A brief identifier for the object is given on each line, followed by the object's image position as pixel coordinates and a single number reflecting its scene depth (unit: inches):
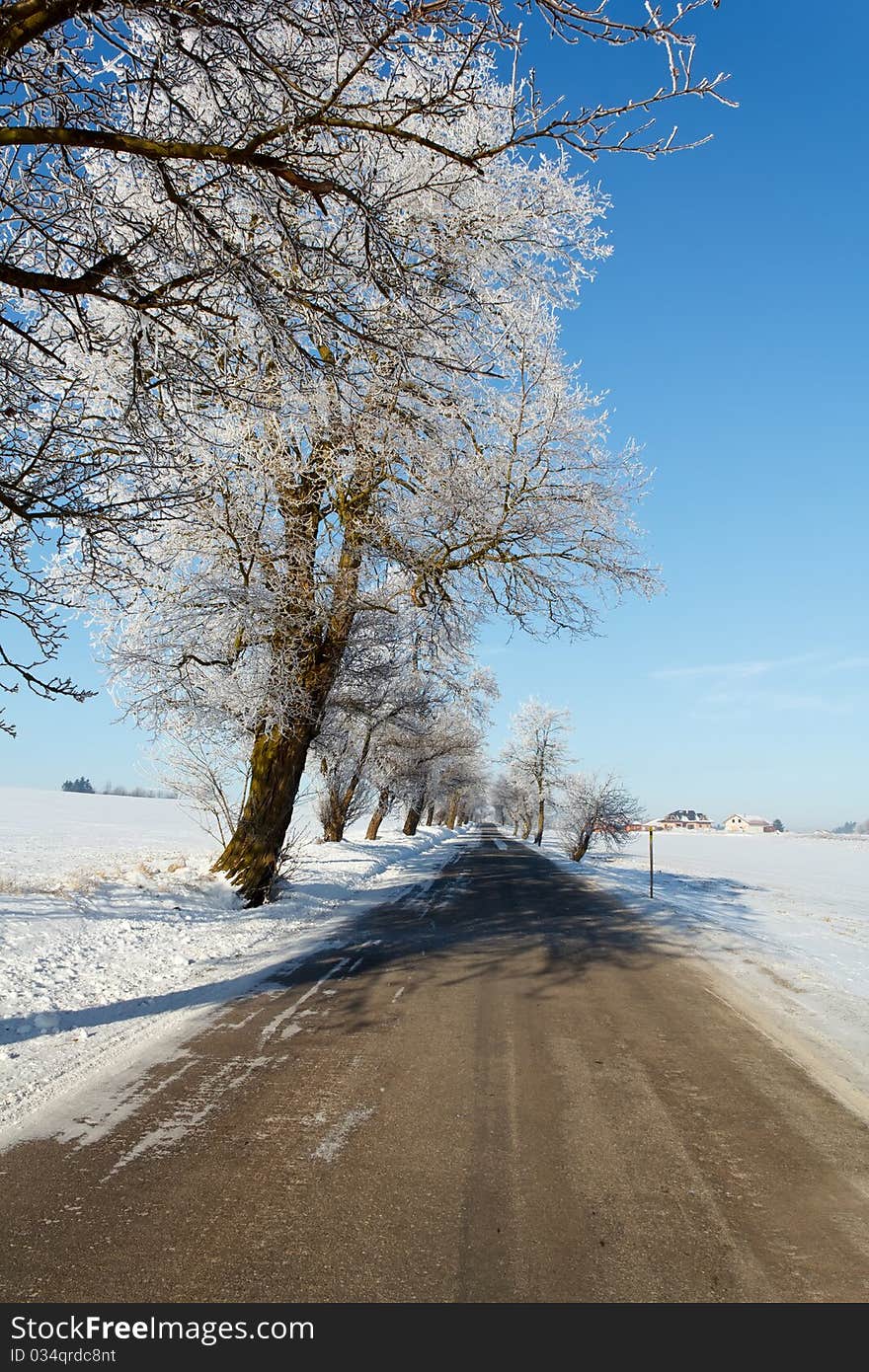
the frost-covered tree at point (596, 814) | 1301.7
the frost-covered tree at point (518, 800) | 2682.1
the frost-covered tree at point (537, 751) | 2465.6
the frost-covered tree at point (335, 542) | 398.0
